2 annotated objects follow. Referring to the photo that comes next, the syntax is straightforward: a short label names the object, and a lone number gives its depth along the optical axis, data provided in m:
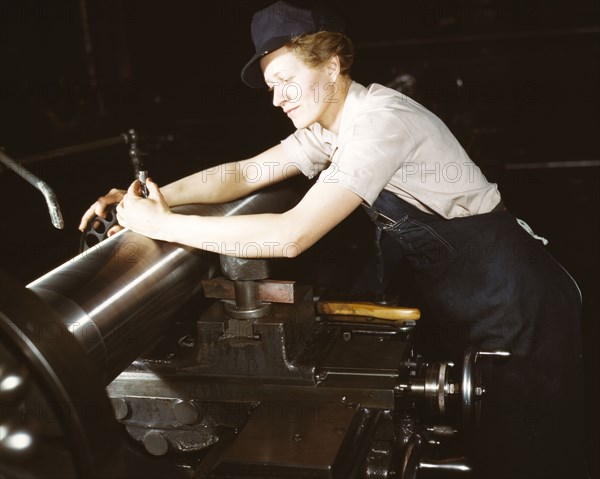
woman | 1.46
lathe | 1.05
